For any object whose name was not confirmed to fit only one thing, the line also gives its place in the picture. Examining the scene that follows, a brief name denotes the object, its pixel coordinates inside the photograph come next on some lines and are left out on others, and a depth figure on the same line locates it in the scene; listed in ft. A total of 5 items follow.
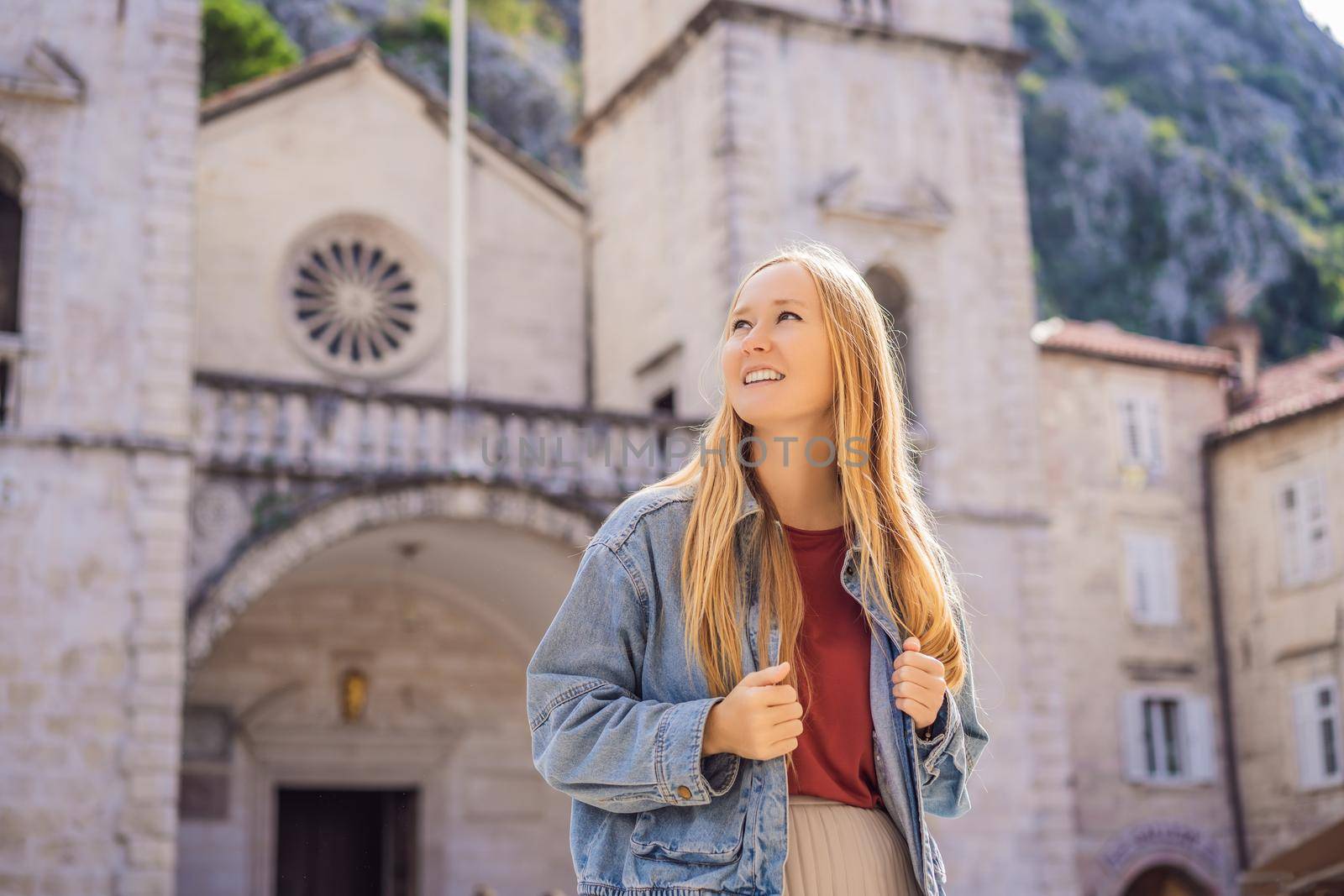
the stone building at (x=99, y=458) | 42.83
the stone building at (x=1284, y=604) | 66.95
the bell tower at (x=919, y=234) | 55.42
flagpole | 54.65
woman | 7.43
